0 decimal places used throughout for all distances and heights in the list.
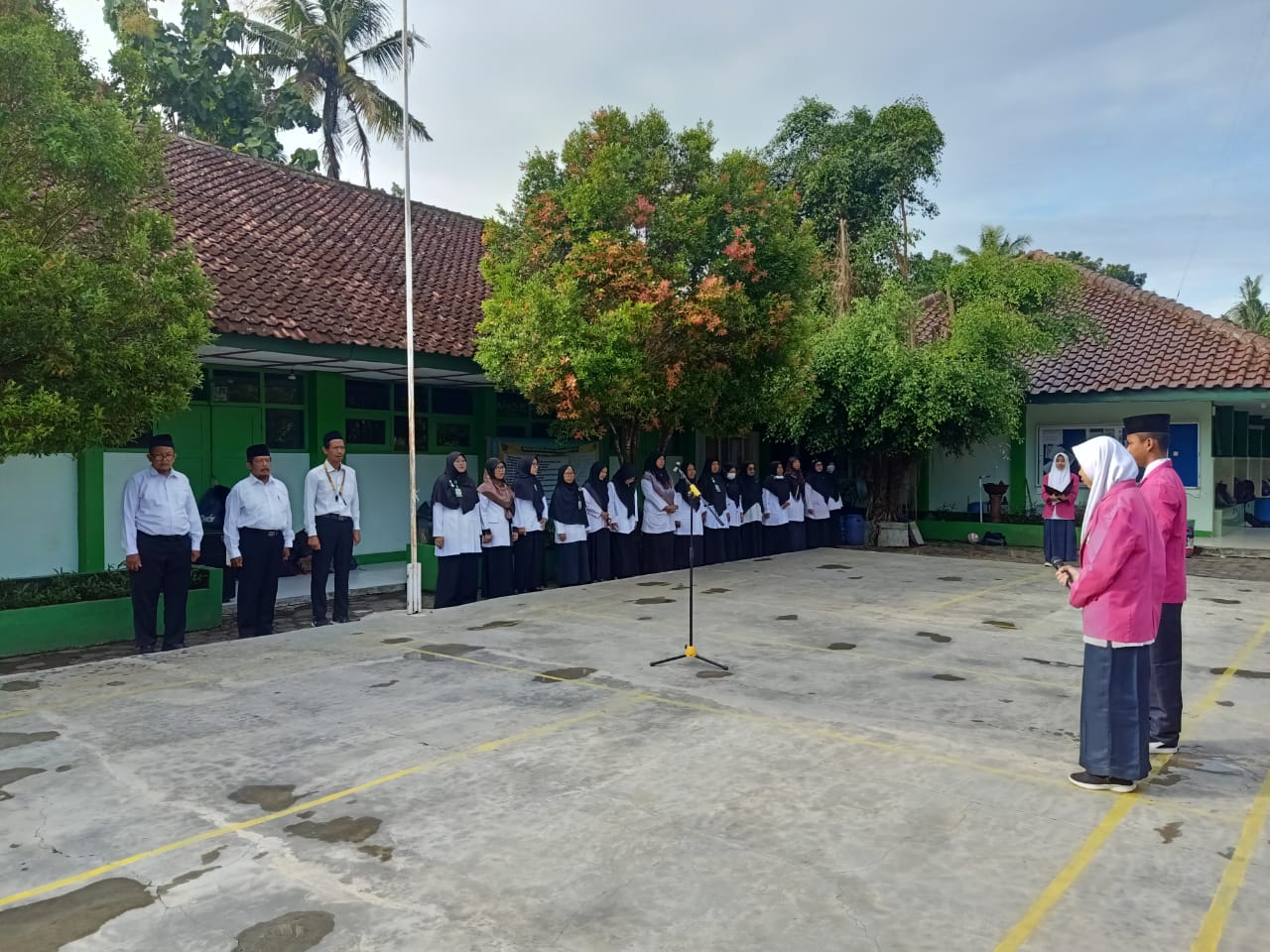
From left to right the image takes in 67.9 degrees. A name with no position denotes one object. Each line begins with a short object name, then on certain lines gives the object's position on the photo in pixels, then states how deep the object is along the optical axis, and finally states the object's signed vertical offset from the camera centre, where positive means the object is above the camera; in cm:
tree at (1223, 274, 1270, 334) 4581 +813
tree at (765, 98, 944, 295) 2178 +712
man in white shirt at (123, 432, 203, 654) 788 -53
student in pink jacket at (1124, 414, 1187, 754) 492 -50
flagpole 907 +123
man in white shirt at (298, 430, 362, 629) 909 -42
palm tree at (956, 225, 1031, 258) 1581 +408
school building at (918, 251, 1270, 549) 1588 +121
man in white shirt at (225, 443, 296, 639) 858 -56
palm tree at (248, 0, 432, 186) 2655 +1197
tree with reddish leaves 1026 +226
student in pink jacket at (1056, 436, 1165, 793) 438 -77
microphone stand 680 -135
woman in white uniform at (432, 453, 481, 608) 1005 -58
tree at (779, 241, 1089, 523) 1418 +170
